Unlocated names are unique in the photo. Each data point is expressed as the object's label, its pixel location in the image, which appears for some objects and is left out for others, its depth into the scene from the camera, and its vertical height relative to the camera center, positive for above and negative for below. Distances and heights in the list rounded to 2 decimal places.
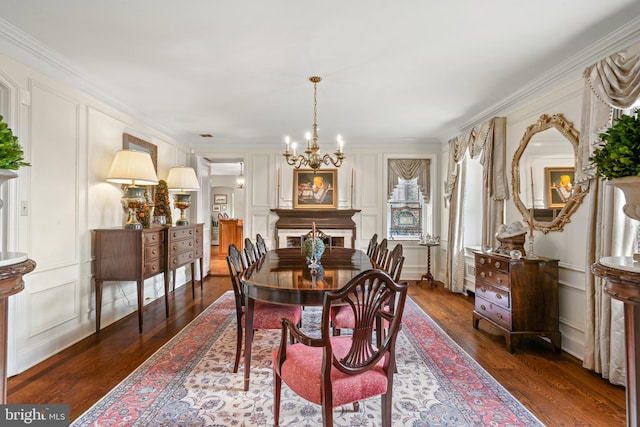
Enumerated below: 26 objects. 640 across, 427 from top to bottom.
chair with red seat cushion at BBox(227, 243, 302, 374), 2.45 -0.77
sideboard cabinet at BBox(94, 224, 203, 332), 3.30 -0.50
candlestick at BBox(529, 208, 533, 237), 3.32 -0.08
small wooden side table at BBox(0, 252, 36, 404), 1.10 -0.26
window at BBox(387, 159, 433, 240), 5.95 +0.18
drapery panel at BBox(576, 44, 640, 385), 2.28 -0.03
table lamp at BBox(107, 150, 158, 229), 3.40 +0.33
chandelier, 3.22 +0.58
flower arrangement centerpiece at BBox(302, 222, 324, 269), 2.85 -0.35
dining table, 2.04 -0.49
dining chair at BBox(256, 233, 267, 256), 3.89 -0.45
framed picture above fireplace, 5.91 +0.37
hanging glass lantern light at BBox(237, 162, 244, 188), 10.06 +0.84
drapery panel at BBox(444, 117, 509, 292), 3.88 +0.34
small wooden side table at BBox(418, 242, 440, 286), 5.46 -0.86
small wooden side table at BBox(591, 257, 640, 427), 1.11 -0.34
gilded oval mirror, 2.92 +0.36
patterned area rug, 1.96 -1.23
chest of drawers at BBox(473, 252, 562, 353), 2.93 -0.78
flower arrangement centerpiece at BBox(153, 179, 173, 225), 4.52 +0.08
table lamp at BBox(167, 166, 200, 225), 4.80 +0.33
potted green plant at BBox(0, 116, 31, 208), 1.18 +0.19
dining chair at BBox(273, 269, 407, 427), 1.50 -0.75
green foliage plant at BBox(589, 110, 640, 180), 1.20 +0.23
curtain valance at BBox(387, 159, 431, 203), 5.94 +0.67
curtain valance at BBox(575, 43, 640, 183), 2.21 +0.83
